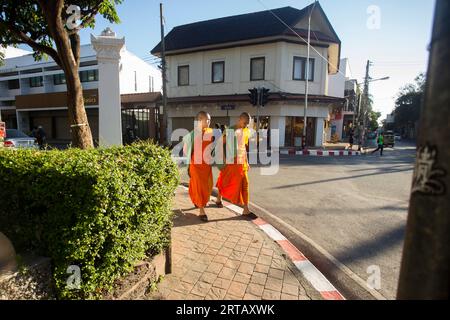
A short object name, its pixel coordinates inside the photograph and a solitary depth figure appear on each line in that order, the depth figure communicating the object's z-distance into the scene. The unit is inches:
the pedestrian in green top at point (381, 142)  677.9
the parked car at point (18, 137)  470.0
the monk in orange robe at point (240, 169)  189.6
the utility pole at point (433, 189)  37.1
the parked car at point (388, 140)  1021.8
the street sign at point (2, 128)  342.2
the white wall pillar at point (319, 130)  735.1
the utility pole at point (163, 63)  601.6
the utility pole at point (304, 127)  624.8
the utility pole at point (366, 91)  764.1
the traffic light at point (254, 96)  551.8
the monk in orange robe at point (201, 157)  181.5
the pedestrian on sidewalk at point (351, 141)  862.8
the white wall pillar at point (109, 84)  233.0
